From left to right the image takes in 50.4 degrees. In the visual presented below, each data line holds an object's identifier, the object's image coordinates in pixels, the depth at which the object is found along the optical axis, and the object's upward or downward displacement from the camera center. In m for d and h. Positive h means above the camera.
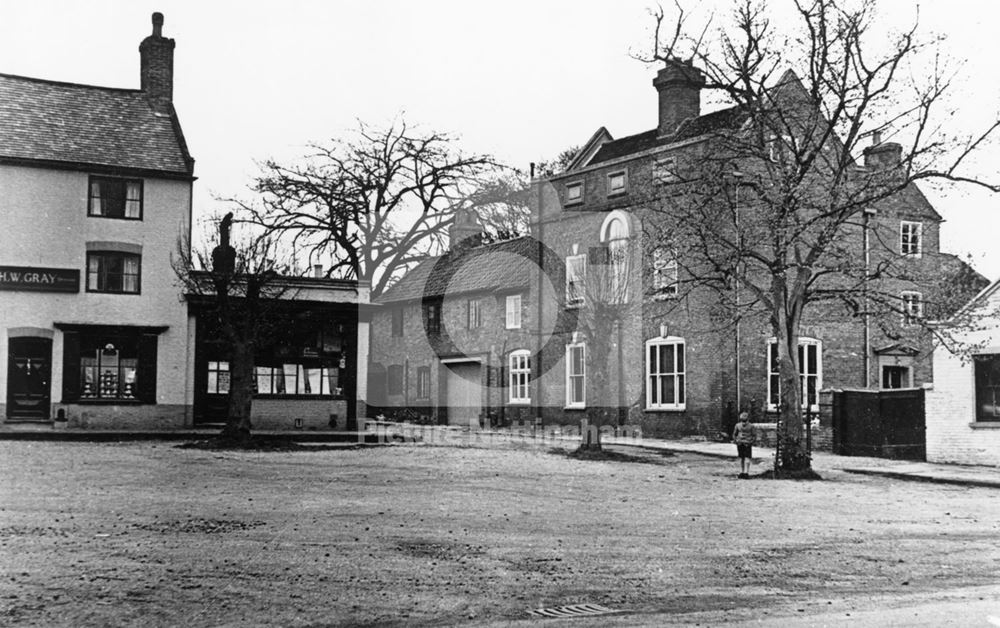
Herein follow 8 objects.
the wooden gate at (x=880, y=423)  26.23 -0.81
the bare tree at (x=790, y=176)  20.83 +4.35
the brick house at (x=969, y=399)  24.53 -0.18
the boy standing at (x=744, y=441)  21.08 -1.00
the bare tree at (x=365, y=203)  36.69 +6.86
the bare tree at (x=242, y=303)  26.64 +2.13
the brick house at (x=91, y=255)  30.25 +3.87
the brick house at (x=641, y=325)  31.19 +2.03
